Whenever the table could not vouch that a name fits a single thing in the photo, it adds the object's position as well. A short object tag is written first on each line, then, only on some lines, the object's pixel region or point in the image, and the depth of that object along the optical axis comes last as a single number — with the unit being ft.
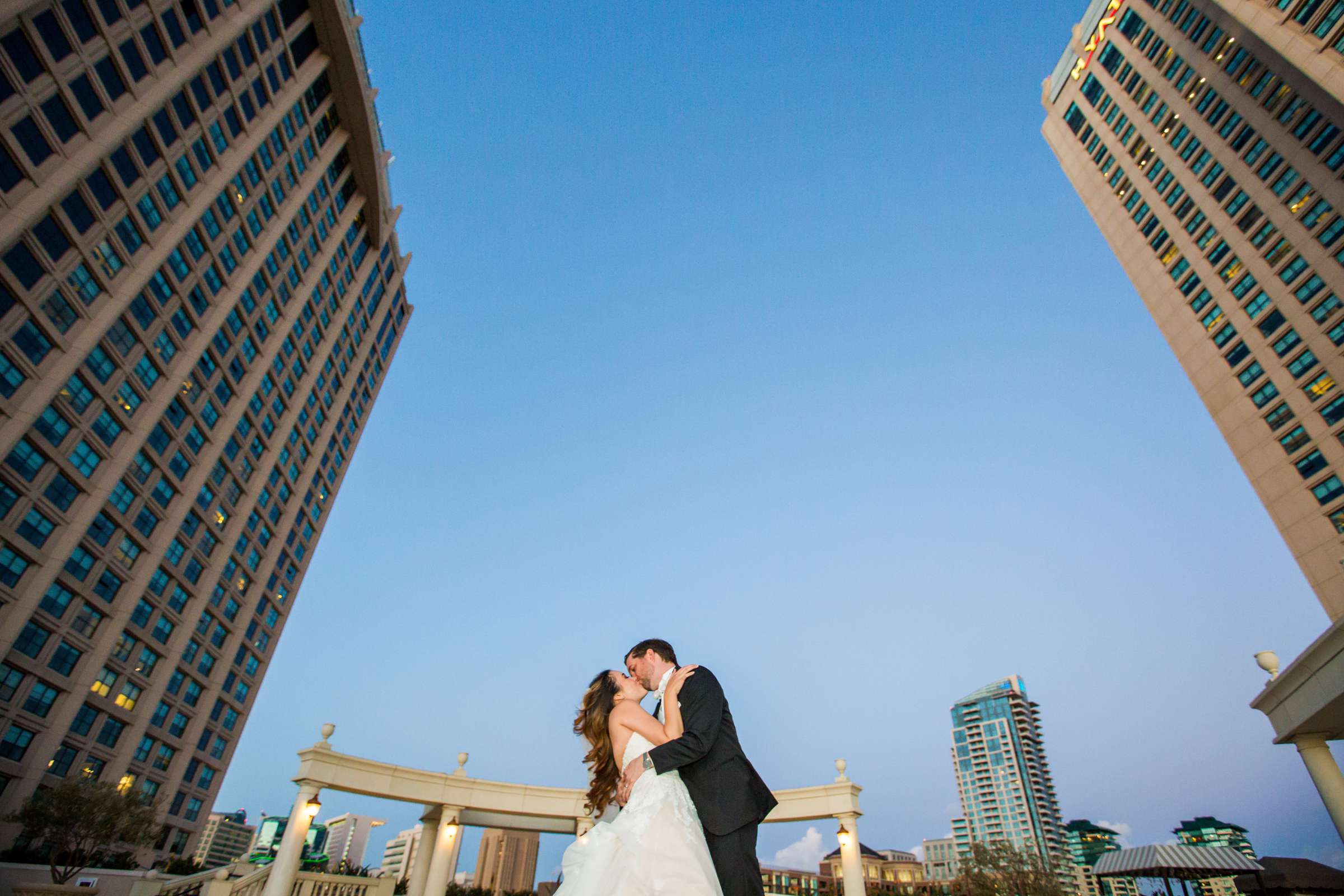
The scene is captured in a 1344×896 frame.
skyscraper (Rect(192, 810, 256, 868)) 587.68
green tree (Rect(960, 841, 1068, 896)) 109.91
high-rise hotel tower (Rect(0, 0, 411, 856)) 106.73
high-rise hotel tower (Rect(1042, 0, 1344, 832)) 120.37
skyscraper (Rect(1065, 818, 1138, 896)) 632.79
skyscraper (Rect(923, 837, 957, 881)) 494.18
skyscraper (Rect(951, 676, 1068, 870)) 561.43
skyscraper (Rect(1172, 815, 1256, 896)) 563.89
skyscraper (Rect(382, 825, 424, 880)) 552.00
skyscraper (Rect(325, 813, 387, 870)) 368.89
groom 11.09
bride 10.27
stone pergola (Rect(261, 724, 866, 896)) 48.06
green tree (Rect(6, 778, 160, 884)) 90.22
